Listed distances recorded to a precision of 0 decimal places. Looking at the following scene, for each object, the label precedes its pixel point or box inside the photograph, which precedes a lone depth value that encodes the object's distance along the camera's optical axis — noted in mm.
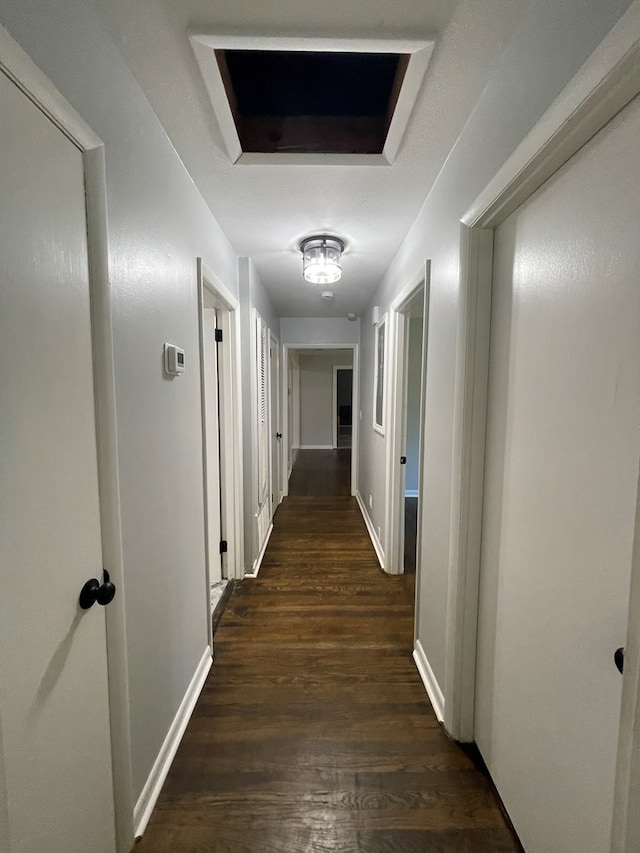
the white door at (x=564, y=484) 719
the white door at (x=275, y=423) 3939
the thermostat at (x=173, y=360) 1310
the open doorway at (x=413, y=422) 3973
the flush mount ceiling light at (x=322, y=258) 2150
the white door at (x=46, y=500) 645
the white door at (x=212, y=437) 2381
